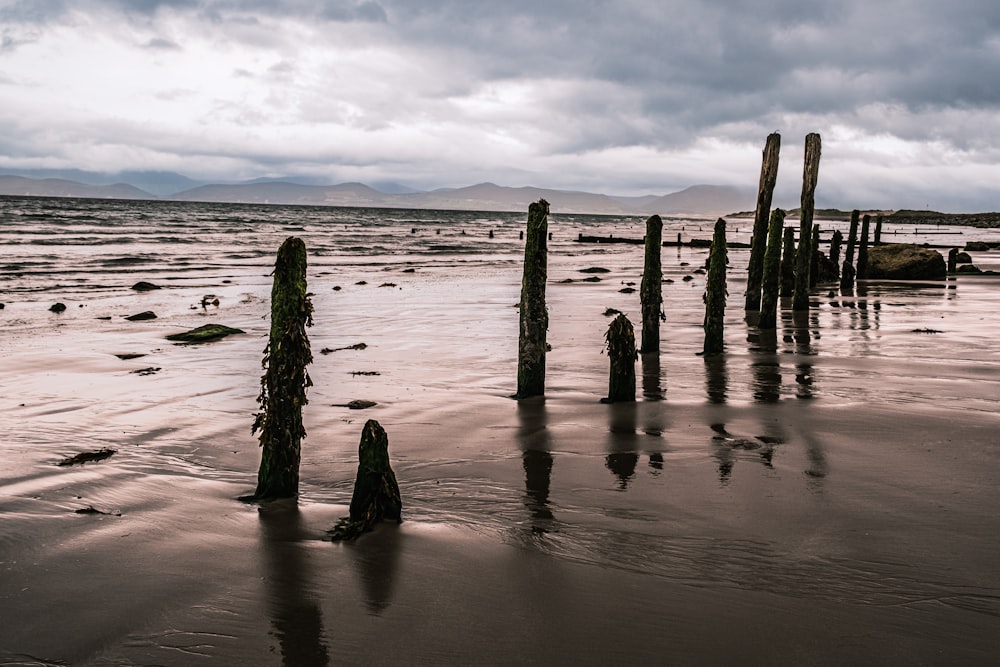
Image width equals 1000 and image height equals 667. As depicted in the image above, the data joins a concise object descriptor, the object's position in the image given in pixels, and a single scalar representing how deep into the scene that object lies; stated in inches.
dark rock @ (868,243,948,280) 1187.3
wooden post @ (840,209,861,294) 1042.7
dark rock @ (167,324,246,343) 586.6
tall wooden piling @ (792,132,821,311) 771.4
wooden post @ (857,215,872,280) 1168.2
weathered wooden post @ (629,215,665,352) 522.3
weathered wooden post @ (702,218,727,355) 522.0
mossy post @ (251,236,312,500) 250.5
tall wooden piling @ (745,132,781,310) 716.7
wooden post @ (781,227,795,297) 911.7
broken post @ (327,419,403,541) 231.9
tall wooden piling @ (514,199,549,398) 400.2
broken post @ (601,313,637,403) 382.0
